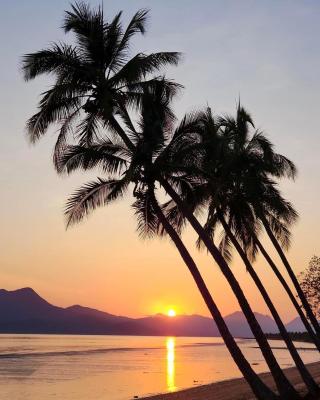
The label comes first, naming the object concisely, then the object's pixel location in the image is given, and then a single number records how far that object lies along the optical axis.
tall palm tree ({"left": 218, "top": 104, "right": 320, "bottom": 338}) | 22.16
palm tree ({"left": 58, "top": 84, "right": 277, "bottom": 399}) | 16.80
